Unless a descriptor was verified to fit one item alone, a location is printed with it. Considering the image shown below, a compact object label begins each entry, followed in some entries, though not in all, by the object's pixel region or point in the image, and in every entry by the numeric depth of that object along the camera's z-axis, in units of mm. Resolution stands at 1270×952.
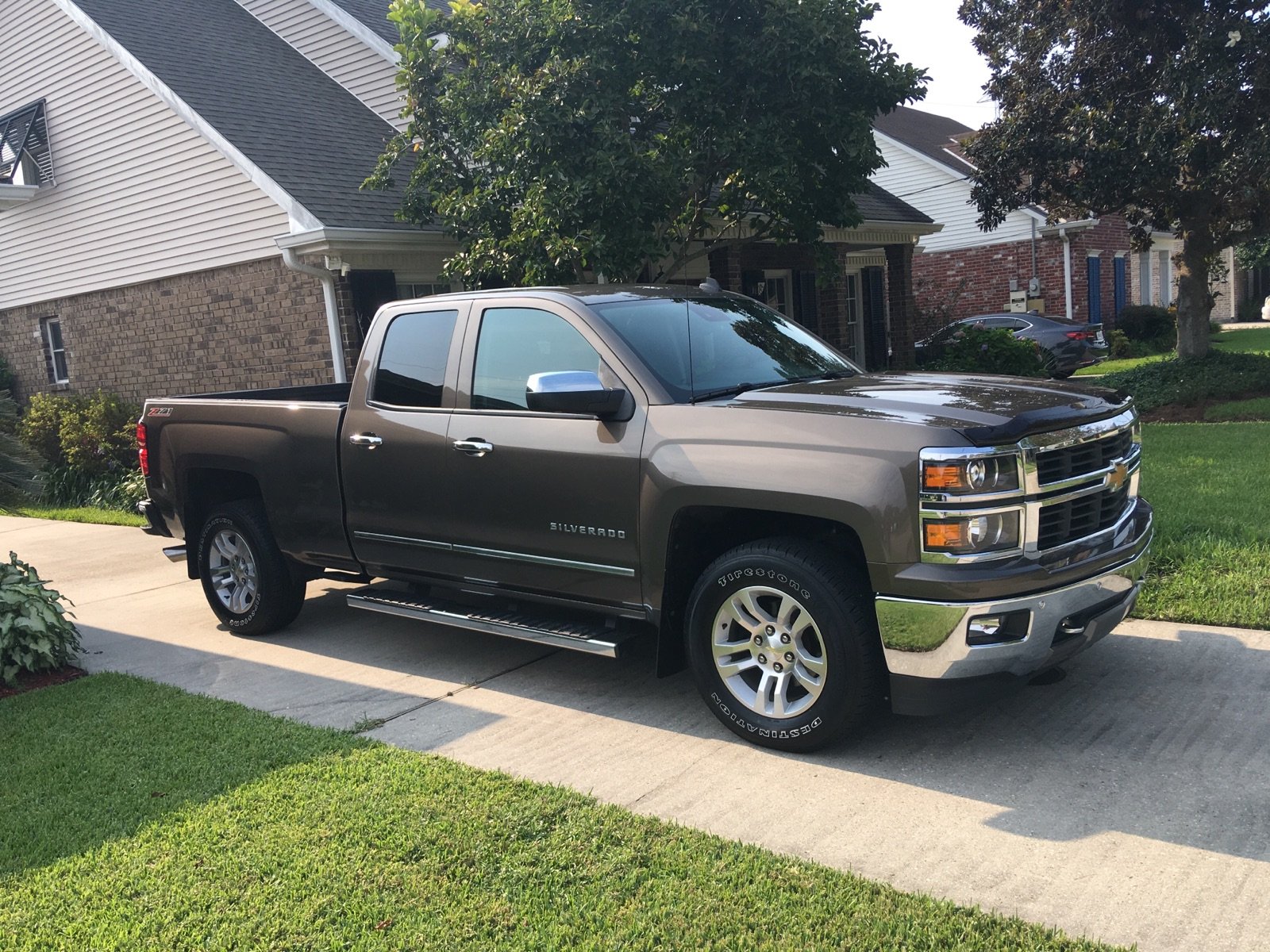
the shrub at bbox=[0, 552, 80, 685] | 6234
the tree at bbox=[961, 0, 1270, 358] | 13570
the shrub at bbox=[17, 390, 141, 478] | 14383
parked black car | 20656
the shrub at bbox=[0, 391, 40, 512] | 8109
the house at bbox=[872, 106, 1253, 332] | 27766
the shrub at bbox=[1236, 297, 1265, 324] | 42656
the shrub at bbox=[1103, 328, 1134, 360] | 25734
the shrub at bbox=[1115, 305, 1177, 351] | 28172
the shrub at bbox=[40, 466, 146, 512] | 13266
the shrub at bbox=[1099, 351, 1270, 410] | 14609
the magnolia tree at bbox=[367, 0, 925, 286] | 9594
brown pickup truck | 4016
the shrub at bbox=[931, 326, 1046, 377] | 16188
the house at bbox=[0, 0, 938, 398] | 12562
